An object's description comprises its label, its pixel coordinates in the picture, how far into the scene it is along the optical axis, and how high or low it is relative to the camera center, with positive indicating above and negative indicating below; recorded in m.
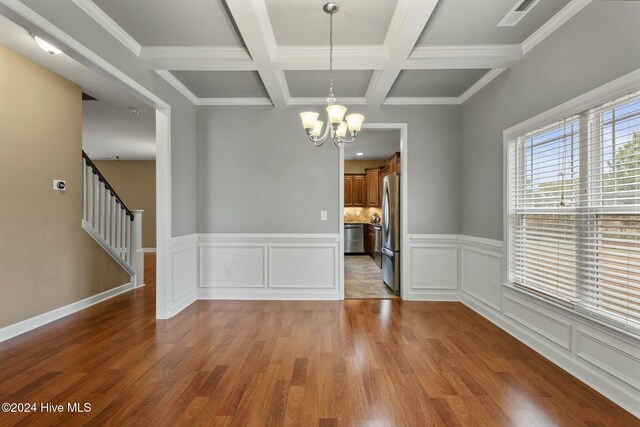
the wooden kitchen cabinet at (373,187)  8.52 +0.73
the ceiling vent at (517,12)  2.27 +1.55
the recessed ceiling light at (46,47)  2.78 +1.54
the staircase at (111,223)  4.06 -0.14
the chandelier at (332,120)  2.40 +0.78
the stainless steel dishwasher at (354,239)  8.45 -0.71
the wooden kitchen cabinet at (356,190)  8.82 +0.67
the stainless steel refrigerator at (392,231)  4.43 -0.27
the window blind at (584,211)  1.92 +0.01
